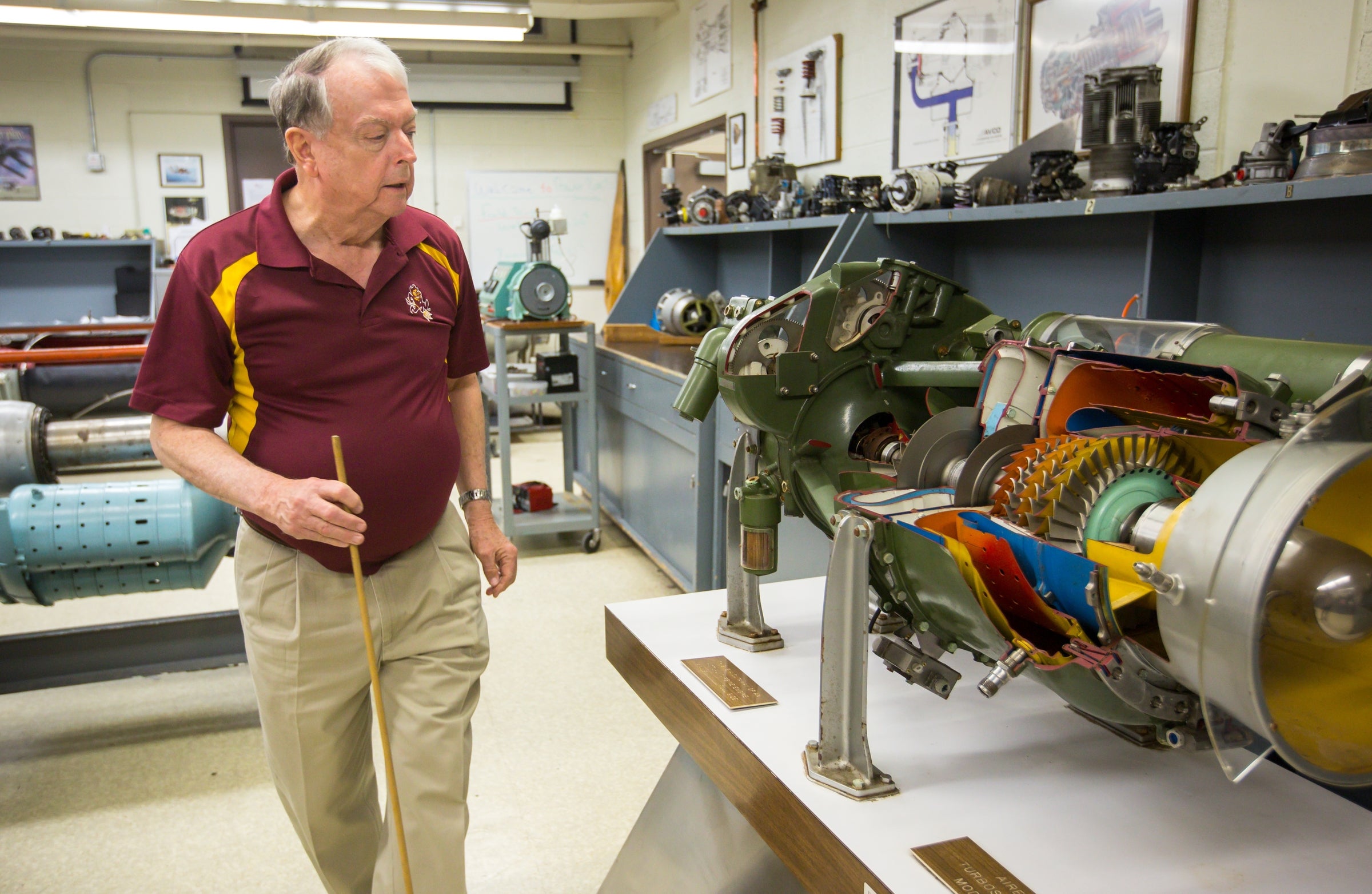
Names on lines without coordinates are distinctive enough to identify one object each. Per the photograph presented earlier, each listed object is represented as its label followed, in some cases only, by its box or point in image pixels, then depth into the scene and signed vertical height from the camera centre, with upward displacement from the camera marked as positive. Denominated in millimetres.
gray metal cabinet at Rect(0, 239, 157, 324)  6531 +67
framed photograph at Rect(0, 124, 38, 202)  6543 +832
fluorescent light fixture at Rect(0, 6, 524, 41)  5207 +1451
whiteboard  7254 +566
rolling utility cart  3902 -642
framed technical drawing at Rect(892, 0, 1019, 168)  2912 +658
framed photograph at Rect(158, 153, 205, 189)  6820 +817
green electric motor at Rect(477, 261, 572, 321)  3926 -25
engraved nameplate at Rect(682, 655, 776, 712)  1241 -522
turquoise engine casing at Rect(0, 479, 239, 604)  2176 -568
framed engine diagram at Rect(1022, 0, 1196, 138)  2271 +611
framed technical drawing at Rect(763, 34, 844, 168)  3865 +777
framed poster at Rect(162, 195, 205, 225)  6867 +555
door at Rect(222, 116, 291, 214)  6918 +946
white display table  918 -537
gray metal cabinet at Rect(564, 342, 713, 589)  3275 -672
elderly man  1269 -211
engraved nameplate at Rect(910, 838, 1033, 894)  874 -534
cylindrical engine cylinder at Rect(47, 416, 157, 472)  2455 -403
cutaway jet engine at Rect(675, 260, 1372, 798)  680 -193
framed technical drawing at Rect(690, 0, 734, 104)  4938 +1259
